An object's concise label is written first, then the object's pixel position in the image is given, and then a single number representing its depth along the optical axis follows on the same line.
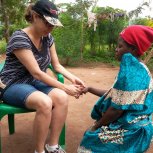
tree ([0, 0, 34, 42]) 11.39
